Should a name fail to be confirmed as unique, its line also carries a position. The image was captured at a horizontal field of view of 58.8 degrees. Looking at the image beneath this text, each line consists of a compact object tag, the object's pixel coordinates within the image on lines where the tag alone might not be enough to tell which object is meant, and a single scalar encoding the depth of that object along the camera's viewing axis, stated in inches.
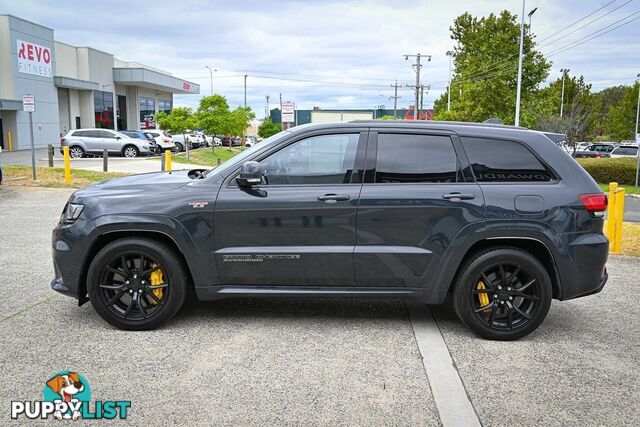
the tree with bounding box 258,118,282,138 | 3286.7
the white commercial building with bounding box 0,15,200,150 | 1470.2
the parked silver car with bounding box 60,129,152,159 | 1202.0
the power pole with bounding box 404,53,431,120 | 2652.8
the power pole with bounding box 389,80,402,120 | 3543.6
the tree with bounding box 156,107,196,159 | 1689.2
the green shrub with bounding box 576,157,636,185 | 1056.2
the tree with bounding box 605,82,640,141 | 2455.7
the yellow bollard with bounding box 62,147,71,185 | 716.7
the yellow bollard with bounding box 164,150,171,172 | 764.9
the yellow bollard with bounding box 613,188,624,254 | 342.6
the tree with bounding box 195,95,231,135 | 1705.2
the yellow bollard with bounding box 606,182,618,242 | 344.2
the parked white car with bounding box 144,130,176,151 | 1469.7
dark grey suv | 185.0
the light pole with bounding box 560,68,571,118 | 2258.1
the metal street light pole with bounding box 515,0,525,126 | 1328.2
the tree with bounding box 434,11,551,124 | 1539.1
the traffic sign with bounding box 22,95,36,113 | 636.7
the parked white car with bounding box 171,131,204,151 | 1694.1
